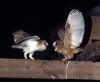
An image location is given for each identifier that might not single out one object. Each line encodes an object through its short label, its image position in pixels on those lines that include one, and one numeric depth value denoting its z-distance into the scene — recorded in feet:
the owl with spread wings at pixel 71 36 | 20.13
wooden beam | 16.40
